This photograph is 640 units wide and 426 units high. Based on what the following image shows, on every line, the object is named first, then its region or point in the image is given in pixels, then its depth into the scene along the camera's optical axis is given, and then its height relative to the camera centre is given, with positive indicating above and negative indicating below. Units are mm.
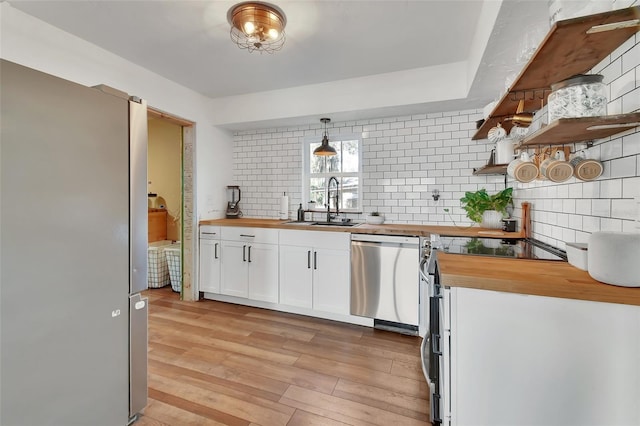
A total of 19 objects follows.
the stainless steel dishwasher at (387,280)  2523 -633
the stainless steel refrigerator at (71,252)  1058 -175
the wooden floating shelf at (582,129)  946 +305
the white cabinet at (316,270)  2770 -596
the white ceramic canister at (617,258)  881 -150
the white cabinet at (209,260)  3334 -577
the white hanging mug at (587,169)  1233 +182
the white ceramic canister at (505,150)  1921 +404
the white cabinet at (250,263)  3064 -583
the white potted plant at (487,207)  2455 +29
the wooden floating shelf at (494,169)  2062 +327
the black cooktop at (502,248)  1424 -216
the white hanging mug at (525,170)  1529 +215
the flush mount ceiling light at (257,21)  1805 +1237
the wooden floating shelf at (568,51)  930 +603
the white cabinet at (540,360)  883 -498
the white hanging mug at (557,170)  1325 +189
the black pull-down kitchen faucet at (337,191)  3412 +228
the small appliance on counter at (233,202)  3777 +116
